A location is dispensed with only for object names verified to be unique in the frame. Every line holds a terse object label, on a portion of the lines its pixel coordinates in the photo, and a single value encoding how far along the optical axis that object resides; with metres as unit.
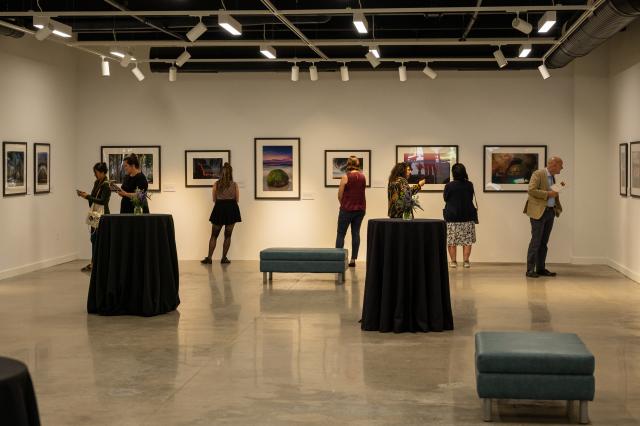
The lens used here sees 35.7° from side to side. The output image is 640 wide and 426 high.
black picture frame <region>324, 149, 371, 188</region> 17.69
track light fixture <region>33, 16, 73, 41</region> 12.09
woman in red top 16.12
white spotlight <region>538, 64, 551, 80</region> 15.41
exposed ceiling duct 10.09
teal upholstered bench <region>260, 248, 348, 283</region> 13.98
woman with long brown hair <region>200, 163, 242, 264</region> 16.92
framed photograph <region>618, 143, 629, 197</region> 15.28
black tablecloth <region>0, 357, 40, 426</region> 4.07
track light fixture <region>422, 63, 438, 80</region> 16.02
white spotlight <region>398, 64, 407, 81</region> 16.11
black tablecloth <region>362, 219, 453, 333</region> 9.72
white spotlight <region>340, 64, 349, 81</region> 16.14
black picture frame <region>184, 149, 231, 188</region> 17.91
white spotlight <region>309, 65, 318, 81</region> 16.25
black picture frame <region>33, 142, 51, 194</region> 15.91
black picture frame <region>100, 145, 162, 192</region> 18.03
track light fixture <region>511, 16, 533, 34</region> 12.09
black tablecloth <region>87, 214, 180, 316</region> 10.82
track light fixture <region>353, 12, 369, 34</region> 11.50
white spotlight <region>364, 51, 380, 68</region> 14.76
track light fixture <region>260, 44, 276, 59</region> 14.31
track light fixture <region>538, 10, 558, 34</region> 11.48
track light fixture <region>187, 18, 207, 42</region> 12.24
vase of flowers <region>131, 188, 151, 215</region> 11.38
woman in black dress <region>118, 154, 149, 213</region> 13.55
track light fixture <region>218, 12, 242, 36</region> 11.58
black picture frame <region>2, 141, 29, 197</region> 14.69
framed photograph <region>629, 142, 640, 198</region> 14.51
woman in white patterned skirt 16.19
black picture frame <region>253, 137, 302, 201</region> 17.81
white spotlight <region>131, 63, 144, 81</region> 15.86
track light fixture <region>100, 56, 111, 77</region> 15.03
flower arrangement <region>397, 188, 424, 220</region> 10.28
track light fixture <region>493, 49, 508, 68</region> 14.55
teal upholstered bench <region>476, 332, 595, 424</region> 6.31
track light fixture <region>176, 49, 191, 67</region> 14.84
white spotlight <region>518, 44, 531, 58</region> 14.23
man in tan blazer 14.80
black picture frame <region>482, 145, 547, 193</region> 17.34
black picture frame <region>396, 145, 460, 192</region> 17.53
